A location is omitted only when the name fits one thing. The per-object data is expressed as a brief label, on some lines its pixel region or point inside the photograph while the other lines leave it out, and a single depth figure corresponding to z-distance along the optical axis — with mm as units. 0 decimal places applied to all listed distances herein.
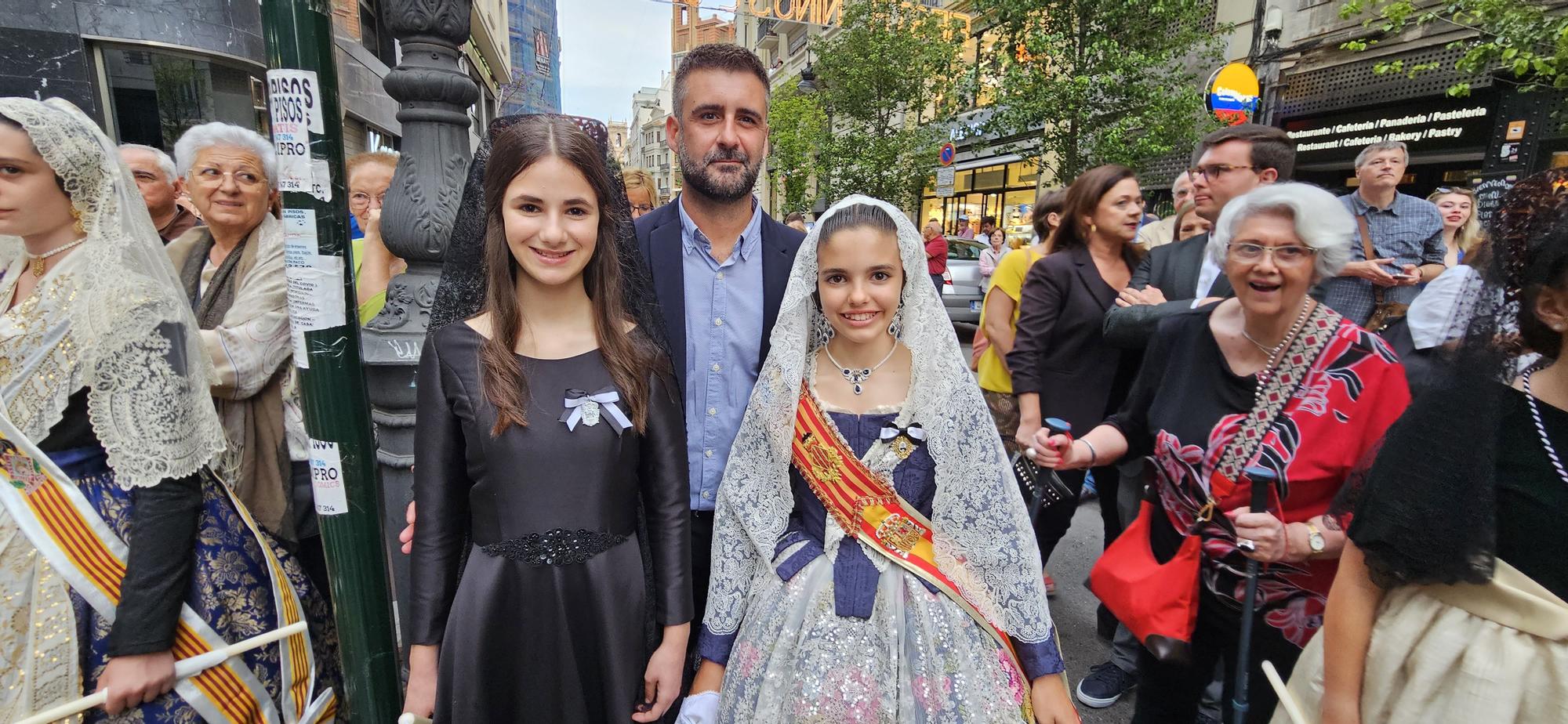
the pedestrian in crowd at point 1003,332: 3744
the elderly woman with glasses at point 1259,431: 1743
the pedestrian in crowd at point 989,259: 11258
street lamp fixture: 17938
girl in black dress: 1631
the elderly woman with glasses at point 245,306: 2182
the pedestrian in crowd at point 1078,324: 3246
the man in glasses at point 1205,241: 2871
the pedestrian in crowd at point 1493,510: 1174
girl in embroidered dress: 1638
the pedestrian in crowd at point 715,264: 2152
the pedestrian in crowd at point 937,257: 11117
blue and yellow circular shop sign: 8847
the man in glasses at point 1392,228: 3158
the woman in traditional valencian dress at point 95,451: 1604
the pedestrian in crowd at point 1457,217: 4543
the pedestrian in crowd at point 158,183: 2943
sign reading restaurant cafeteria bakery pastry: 9508
